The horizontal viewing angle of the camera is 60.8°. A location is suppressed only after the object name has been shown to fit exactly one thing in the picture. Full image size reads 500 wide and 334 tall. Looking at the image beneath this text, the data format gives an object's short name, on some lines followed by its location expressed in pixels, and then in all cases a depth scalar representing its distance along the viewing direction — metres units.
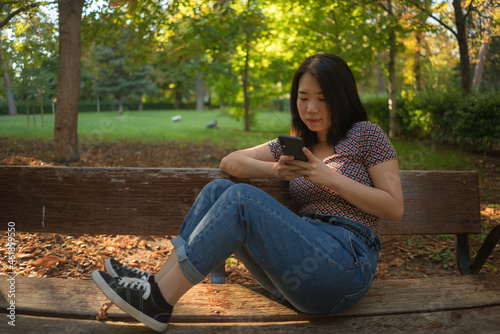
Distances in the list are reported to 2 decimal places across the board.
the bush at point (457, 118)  7.75
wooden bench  1.88
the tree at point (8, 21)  4.54
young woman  1.80
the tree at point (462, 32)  8.27
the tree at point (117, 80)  10.35
